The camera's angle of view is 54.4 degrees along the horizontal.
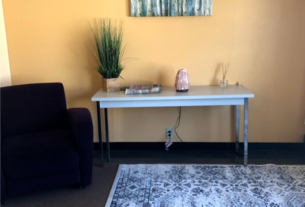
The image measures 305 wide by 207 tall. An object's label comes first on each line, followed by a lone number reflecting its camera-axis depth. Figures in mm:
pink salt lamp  2668
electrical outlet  3111
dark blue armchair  2154
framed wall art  2820
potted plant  2717
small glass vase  2877
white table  2496
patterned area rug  2168
